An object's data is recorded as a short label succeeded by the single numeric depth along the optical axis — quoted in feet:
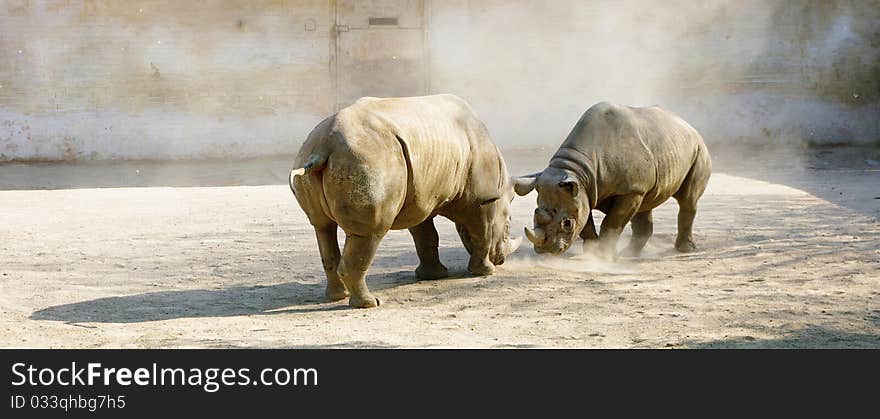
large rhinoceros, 44.80
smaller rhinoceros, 57.16
